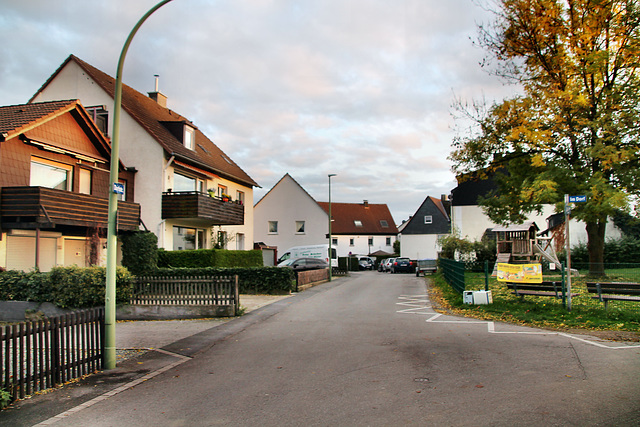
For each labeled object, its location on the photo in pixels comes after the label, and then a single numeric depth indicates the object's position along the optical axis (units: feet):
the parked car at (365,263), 190.70
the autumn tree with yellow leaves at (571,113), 68.64
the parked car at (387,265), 166.47
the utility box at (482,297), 49.32
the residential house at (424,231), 202.39
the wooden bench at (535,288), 46.00
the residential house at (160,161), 82.23
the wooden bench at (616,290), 39.38
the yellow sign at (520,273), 47.54
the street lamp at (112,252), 27.37
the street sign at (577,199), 41.05
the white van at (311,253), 130.72
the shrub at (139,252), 70.44
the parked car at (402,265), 155.84
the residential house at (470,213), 173.99
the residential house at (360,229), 227.61
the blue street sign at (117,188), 27.74
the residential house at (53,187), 56.34
